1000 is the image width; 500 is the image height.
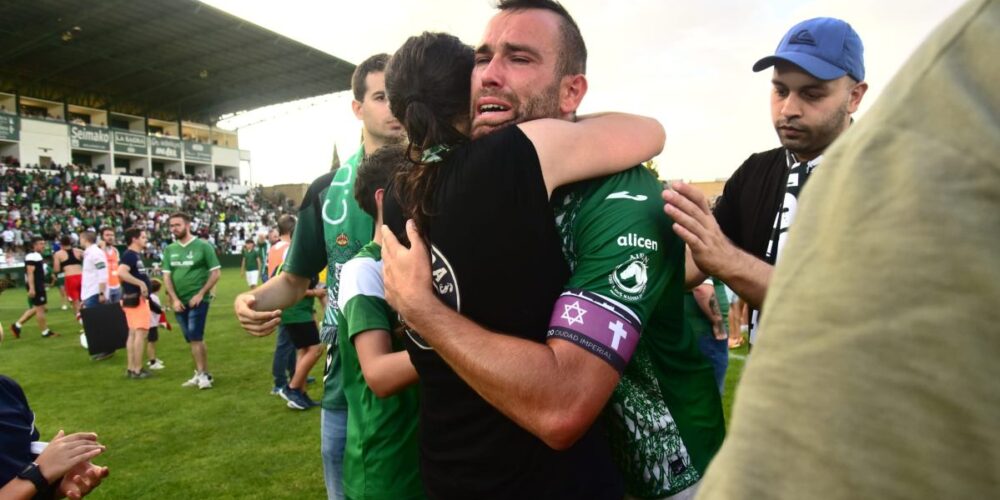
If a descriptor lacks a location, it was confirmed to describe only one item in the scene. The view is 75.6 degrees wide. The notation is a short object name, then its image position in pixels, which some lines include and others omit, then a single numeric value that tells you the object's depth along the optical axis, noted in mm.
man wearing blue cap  2498
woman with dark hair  1500
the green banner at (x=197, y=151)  53094
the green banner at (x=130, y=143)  47219
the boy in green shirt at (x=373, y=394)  2346
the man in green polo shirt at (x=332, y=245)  3178
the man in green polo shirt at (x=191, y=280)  8859
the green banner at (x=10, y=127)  39531
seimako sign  44000
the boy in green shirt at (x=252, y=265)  18709
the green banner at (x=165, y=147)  50281
